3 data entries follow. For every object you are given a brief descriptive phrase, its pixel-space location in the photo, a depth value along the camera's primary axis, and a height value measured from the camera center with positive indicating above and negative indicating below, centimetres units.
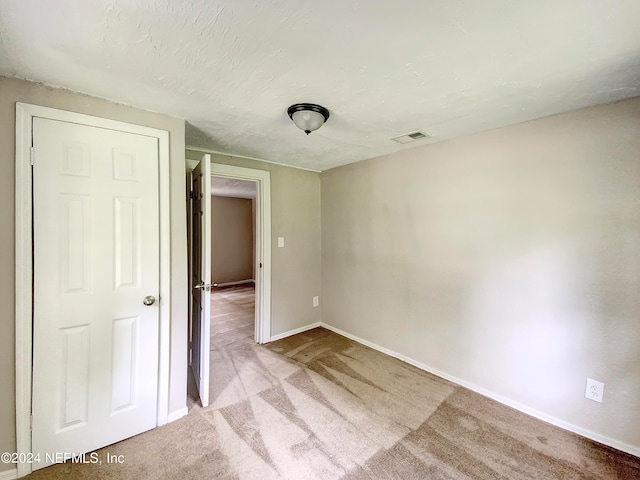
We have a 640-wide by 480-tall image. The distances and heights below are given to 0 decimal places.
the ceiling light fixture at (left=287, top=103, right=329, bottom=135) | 169 +79
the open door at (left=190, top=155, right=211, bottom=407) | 199 -20
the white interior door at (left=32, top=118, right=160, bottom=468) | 150 -28
